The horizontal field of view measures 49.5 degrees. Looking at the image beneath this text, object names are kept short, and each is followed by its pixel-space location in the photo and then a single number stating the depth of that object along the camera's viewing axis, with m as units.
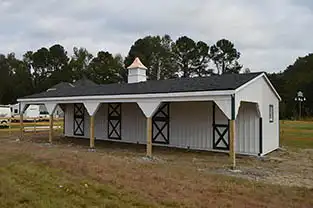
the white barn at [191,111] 11.92
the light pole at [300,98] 43.06
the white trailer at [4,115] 30.23
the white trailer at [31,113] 41.30
